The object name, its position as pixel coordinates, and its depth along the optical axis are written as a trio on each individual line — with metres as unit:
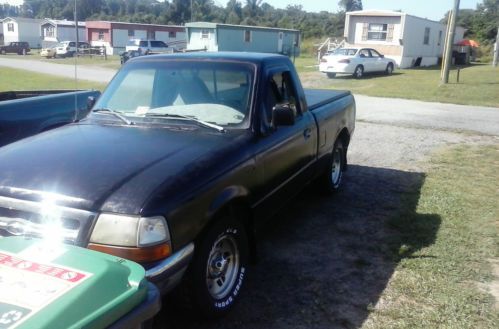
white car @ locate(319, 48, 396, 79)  24.88
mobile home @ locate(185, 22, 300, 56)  42.31
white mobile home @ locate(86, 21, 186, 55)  56.81
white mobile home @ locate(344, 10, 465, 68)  30.58
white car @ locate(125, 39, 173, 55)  40.66
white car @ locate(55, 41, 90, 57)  47.94
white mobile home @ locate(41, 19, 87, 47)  67.69
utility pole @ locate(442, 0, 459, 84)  20.50
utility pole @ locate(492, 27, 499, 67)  34.05
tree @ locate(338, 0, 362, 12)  105.00
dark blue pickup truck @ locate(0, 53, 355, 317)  2.75
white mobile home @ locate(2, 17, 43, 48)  72.69
